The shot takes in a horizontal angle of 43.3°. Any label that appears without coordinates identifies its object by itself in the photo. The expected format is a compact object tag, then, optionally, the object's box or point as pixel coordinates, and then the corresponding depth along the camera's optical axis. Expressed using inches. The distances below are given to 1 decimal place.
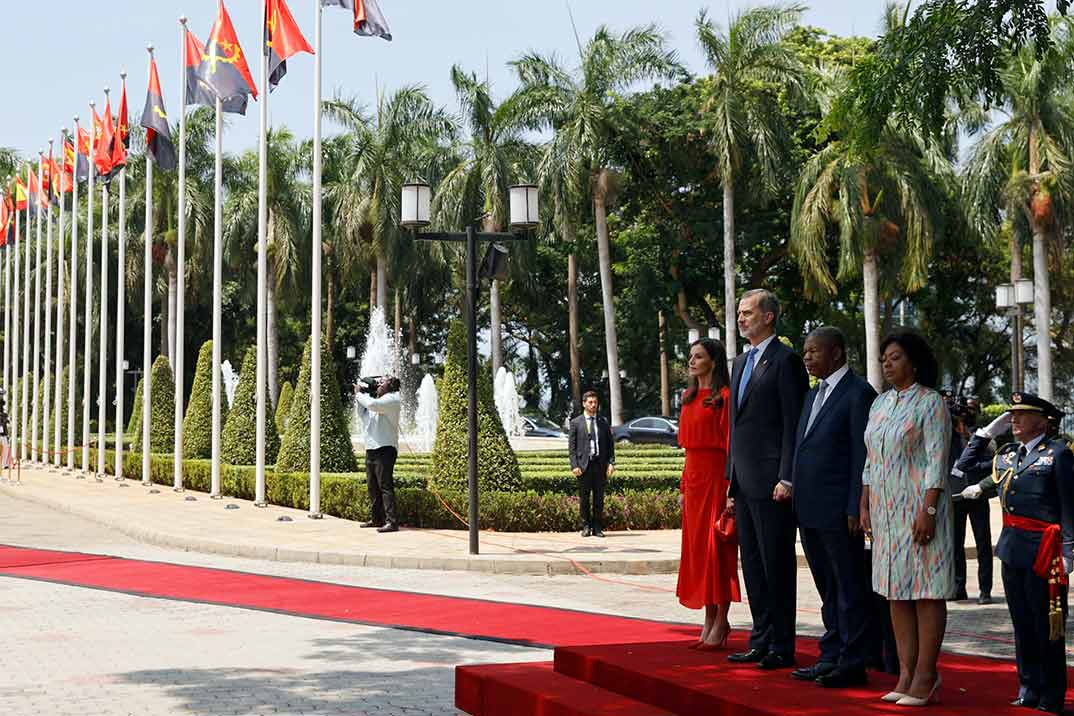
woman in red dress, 275.3
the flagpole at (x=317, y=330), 777.4
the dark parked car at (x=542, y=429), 2501.2
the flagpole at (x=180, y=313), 995.3
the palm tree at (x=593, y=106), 1604.3
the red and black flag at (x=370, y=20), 802.2
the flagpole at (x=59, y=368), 1375.5
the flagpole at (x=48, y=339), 1362.0
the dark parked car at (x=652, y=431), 1913.1
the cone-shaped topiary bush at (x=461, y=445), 729.0
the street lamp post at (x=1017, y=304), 1164.5
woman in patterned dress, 224.7
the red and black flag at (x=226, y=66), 902.4
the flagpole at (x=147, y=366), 1096.4
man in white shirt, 672.4
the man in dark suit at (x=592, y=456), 660.7
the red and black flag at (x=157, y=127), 1041.5
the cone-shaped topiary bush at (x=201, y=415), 1211.9
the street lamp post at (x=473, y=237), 590.9
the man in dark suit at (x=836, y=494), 237.8
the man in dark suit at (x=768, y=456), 254.7
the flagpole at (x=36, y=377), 1539.4
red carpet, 396.8
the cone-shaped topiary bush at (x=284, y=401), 1332.4
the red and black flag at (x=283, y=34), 840.9
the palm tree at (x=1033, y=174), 1334.9
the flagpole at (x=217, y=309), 933.2
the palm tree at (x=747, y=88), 1494.8
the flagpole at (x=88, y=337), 1266.0
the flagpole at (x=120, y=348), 1160.2
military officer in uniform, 256.5
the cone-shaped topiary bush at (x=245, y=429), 1071.6
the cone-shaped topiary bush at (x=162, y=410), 1307.8
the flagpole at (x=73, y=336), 1252.5
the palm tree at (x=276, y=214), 2059.5
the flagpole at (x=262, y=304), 855.7
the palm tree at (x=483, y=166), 1732.3
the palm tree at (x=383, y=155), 1918.1
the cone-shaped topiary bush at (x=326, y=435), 898.7
